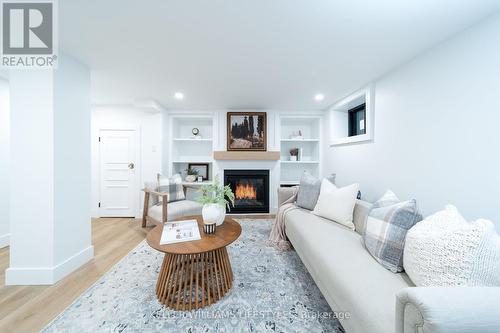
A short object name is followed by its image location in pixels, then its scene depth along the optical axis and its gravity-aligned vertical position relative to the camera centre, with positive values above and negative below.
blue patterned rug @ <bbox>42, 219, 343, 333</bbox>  1.30 -1.12
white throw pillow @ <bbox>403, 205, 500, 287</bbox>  0.82 -0.42
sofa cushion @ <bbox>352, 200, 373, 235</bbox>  1.87 -0.51
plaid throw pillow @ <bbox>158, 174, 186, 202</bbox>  3.11 -0.38
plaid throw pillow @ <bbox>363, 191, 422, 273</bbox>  1.19 -0.46
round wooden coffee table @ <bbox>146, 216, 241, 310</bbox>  1.42 -0.86
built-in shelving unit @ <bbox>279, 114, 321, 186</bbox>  4.09 +0.44
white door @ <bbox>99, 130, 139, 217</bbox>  3.67 -0.17
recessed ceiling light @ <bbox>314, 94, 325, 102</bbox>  3.02 +1.14
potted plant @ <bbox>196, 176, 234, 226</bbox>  1.73 -0.37
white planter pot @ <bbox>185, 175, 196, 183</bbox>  3.85 -0.28
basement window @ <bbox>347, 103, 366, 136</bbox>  3.20 +0.83
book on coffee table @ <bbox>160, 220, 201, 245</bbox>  1.54 -0.62
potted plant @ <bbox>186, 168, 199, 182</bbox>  3.85 -0.20
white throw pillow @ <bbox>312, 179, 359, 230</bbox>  2.00 -0.45
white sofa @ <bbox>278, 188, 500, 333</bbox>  0.63 -0.66
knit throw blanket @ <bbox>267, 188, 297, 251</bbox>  2.41 -0.94
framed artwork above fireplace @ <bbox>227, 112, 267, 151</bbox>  3.82 +0.64
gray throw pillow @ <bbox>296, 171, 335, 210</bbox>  2.49 -0.37
